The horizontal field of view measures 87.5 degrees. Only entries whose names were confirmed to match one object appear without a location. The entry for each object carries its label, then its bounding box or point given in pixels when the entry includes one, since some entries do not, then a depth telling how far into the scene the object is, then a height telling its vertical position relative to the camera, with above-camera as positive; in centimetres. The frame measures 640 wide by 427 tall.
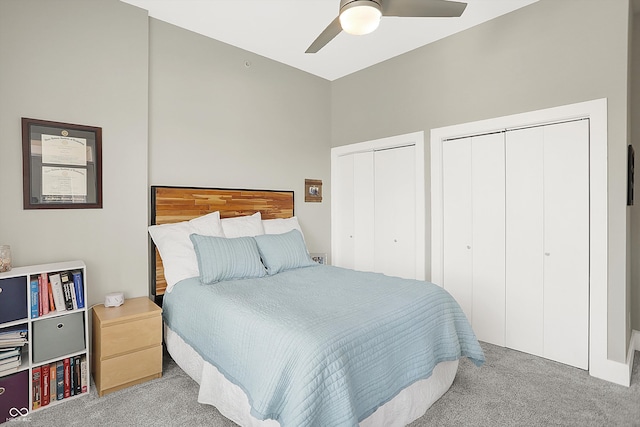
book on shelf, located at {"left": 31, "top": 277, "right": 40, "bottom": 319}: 207 -53
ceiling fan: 180 +117
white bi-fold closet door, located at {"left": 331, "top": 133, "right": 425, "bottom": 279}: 365 +7
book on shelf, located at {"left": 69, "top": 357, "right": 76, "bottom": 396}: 221 -108
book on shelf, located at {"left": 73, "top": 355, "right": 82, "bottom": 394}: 223 -107
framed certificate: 229 +35
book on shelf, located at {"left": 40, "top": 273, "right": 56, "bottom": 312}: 212 -52
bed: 148 -62
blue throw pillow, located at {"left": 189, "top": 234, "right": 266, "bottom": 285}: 256 -37
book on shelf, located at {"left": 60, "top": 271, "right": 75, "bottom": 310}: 221 -52
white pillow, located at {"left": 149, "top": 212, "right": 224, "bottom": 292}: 265 -27
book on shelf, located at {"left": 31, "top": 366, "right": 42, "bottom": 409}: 208 -107
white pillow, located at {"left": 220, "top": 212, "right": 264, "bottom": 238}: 312 -13
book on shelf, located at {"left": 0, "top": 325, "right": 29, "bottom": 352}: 201 -76
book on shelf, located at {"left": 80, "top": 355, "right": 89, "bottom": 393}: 226 -110
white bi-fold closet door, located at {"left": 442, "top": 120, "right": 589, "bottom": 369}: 265 -21
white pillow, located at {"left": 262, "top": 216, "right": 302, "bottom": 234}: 344 -13
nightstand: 222 -91
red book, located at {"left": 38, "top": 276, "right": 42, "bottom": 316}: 210 -52
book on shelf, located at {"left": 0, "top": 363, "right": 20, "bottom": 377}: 196 -93
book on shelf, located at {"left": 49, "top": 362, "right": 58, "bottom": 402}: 214 -109
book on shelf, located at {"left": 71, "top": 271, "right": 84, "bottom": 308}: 224 -51
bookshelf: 201 -78
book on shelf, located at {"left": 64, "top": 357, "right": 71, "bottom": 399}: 219 -108
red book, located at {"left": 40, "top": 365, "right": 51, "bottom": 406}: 211 -109
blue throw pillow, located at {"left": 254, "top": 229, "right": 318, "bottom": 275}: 296 -36
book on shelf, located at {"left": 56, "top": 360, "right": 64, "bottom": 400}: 217 -108
